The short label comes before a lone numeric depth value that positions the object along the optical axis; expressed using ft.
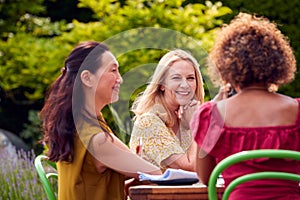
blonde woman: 13.93
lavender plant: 21.76
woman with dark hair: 12.08
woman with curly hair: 10.17
